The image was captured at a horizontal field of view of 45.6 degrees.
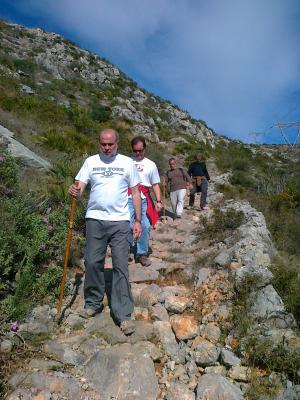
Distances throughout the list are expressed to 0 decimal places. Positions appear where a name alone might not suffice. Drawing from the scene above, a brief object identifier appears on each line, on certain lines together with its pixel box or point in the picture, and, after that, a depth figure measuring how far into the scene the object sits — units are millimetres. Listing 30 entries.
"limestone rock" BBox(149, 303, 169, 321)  4203
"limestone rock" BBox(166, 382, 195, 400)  3109
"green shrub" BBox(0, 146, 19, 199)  5811
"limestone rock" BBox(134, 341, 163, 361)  3508
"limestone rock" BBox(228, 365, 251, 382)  3181
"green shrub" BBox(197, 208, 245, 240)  7324
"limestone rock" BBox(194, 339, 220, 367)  3439
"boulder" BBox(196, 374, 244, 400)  2971
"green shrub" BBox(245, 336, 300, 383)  3043
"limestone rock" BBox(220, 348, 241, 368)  3338
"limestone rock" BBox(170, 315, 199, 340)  3900
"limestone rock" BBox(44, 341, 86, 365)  3328
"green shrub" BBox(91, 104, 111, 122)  22719
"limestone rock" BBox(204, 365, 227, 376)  3328
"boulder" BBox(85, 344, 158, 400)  3066
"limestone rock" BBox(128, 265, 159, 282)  5277
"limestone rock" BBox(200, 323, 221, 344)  3811
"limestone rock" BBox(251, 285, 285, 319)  3844
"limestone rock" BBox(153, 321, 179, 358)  3672
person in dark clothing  10742
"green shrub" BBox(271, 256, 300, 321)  3861
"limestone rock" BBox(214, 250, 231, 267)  5386
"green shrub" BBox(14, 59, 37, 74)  25688
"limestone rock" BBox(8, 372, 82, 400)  2916
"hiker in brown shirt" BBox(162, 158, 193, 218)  9422
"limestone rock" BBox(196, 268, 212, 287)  5091
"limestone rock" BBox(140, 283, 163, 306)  4555
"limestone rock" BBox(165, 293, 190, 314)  4422
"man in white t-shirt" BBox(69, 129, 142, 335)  3971
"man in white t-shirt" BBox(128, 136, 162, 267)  5723
